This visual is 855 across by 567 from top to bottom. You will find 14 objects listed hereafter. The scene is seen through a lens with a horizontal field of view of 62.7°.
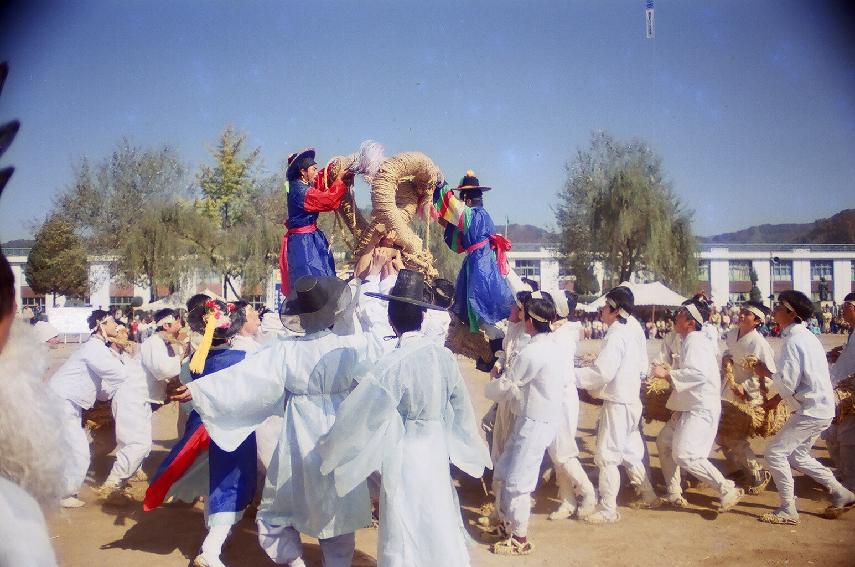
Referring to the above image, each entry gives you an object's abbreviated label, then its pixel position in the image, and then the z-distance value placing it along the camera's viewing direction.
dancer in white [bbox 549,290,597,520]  6.00
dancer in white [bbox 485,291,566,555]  5.11
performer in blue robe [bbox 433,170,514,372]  6.93
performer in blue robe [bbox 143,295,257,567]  4.76
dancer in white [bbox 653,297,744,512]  6.17
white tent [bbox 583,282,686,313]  22.40
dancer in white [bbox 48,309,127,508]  6.29
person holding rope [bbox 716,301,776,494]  6.86
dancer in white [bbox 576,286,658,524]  6.14
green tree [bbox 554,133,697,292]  28.53
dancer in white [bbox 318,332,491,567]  3.64
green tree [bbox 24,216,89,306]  27.89
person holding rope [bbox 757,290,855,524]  5.82
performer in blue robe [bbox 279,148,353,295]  6.61
